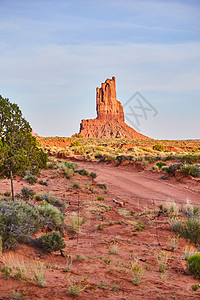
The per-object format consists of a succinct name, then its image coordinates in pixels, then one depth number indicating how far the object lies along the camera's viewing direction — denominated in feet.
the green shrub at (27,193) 44.45
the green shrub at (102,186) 58.65
